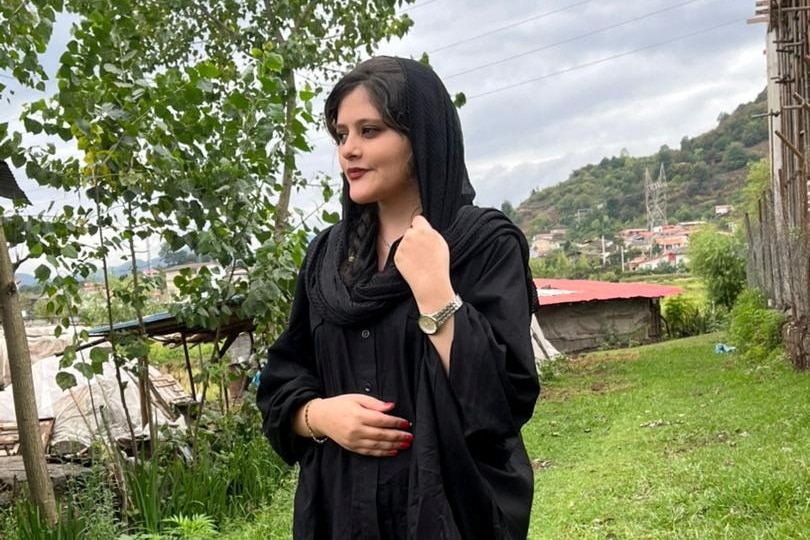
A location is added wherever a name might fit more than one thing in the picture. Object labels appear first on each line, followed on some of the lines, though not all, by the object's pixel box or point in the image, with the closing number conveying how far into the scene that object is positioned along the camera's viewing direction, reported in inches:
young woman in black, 51.4
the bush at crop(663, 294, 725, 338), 898.1
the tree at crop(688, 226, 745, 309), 869.2
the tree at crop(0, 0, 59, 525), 145.3
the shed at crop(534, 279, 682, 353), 821.9
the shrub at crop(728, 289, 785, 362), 442.6
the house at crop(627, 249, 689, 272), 1936.5
